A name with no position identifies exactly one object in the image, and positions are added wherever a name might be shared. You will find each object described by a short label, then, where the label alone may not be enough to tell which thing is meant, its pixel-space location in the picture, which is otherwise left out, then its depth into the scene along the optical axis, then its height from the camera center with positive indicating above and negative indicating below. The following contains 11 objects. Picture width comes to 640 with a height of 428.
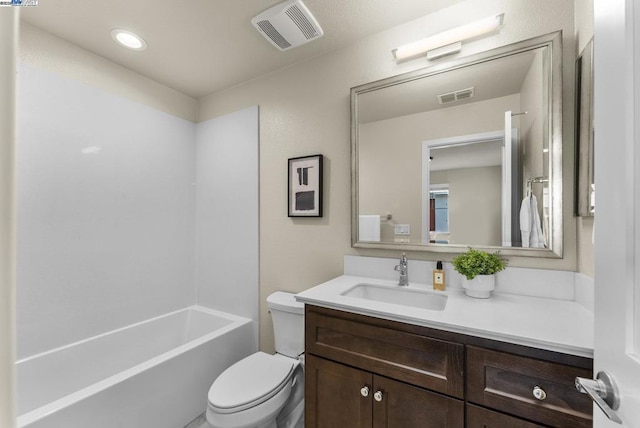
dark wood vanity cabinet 0.84 -0.59
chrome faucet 1.52 -0.33
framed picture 1.89 +0.17
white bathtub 1.36 -0.99
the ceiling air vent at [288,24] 1.47 +1.05
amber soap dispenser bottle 1.41 -0.34
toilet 1.31 -0.90
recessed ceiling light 1.70 +1.08
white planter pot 1.27 -0.34
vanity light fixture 1.38 +0.90
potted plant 1.27 -0.28
